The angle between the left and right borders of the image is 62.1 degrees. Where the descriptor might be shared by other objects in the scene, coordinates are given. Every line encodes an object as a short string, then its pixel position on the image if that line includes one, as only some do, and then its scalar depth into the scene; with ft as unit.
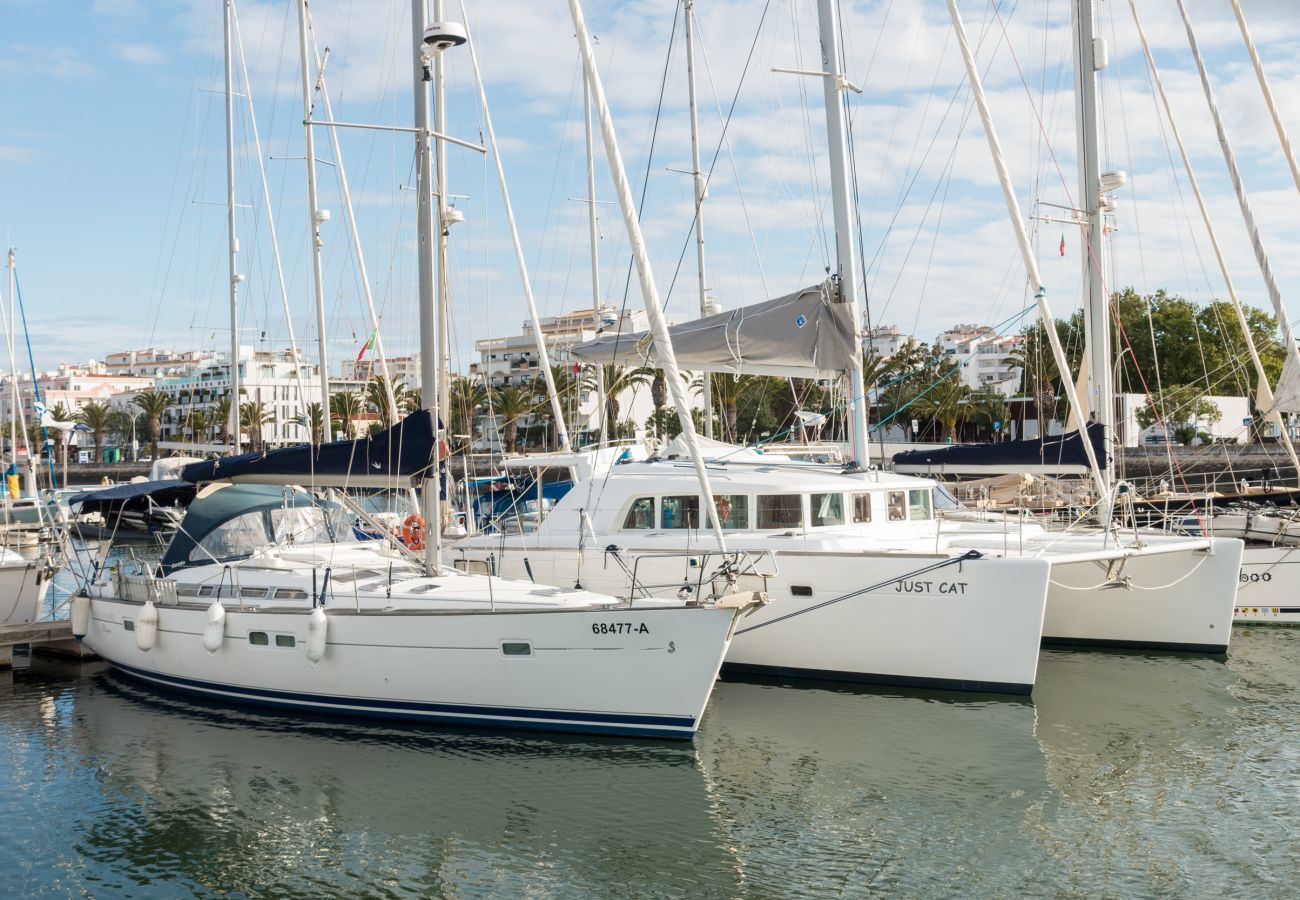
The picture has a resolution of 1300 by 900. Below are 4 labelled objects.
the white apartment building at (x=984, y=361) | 367.04
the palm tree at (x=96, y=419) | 263.08
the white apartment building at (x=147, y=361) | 476.13
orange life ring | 58.18
